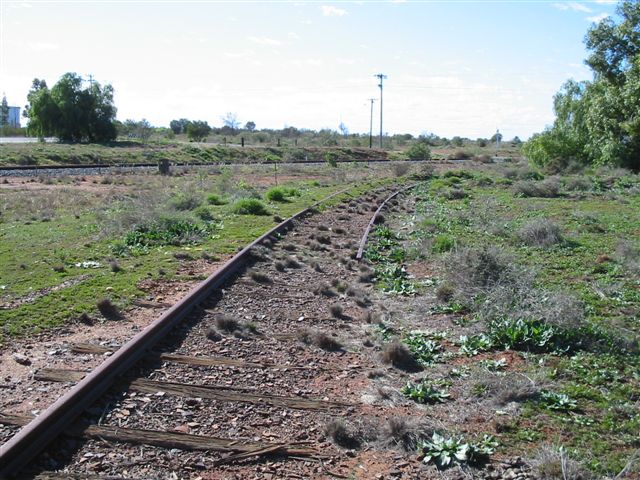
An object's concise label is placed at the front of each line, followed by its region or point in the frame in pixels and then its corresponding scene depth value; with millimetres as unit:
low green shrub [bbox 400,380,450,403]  6203
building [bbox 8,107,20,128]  149375
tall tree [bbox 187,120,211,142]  86188
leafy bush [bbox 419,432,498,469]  4934
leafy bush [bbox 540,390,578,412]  5898
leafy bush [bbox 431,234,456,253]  13577
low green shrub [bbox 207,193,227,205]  21844
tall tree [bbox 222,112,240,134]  126169
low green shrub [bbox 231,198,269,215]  19203
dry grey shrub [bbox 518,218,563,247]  14312
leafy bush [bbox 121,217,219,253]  13688
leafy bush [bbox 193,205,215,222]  17691
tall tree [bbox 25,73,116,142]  68000
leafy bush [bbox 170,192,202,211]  19484
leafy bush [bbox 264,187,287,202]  23094
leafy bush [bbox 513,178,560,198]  27281
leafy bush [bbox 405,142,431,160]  65250
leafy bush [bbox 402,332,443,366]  7352
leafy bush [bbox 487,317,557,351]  7562
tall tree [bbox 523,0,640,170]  36844
